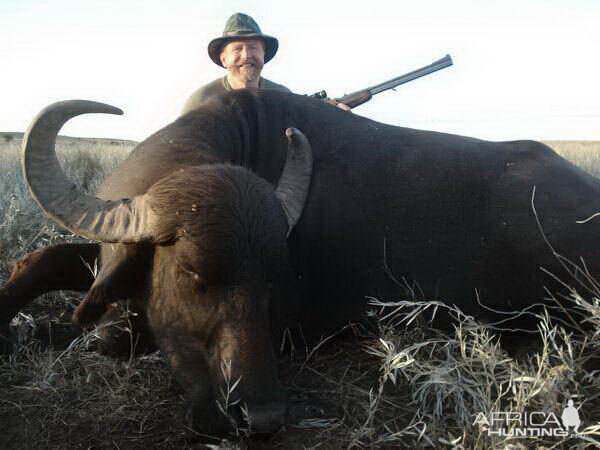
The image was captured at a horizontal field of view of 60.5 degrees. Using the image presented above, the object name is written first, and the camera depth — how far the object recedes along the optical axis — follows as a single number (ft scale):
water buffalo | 7.37
